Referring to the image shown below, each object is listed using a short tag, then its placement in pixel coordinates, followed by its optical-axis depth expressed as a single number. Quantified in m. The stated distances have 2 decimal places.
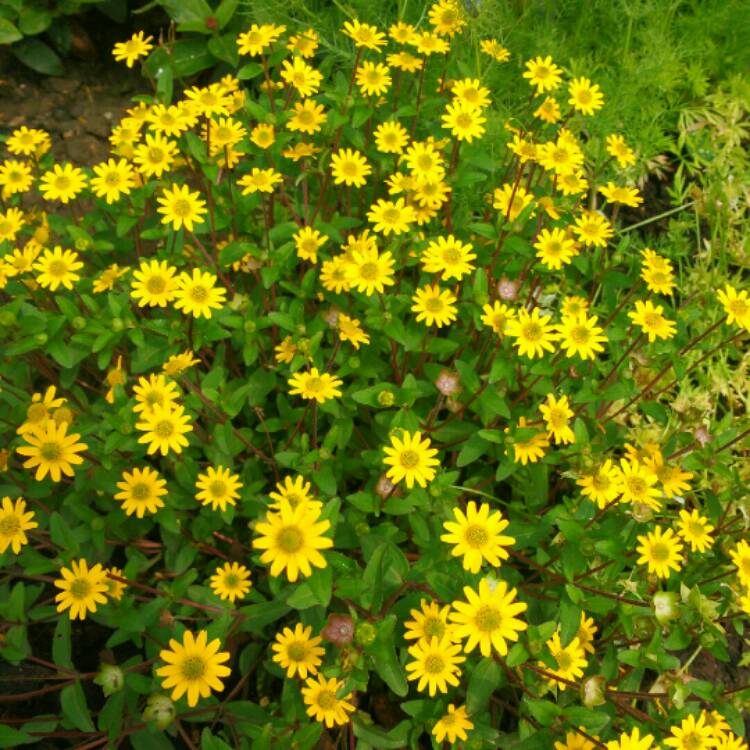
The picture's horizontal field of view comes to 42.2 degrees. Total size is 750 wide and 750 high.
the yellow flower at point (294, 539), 0.23
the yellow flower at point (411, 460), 0.26
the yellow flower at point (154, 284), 0.28
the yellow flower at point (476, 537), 0.24
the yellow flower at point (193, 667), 0.24
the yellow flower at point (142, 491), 0.27
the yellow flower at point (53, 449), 0.26
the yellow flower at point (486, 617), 0.23
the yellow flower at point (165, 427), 0.26
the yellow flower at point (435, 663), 0.24
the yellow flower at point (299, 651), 0.25
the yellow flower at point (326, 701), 0.24
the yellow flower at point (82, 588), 0.25
